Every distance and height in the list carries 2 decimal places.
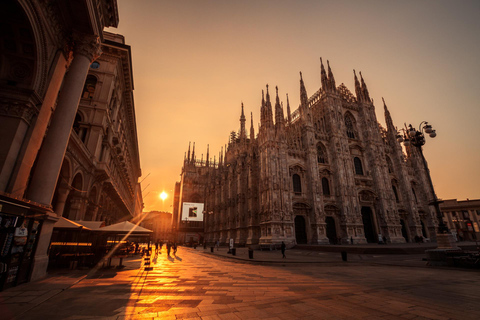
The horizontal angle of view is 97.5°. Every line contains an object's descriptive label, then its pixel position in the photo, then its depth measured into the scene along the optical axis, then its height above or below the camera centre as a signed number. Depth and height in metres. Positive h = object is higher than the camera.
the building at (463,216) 48.53 +4.12
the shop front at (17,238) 5.61 -0.17
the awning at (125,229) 12.31 +0.22
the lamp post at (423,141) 12.30 +6.05
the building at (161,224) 107.61 +4.60
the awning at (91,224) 12.45 +0.49
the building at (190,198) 60.25 +9.67
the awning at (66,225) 10.06 +0.34
